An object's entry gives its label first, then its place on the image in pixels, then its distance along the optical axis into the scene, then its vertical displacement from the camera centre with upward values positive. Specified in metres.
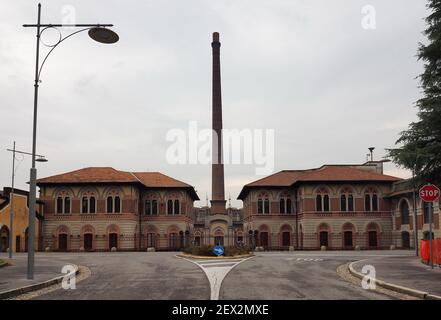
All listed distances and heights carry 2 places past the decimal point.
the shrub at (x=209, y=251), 30.65 -1.96
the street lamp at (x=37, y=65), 15.39 +5.22
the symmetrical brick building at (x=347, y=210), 50.22 +0.93
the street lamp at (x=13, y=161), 26.89 +3.43
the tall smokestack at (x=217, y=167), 58.09 +6.28
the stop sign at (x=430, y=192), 18.34 +0.98
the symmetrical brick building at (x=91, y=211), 50.56 +1.12
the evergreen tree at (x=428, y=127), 21.41 +4.10
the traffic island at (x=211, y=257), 29.39 -2.24
